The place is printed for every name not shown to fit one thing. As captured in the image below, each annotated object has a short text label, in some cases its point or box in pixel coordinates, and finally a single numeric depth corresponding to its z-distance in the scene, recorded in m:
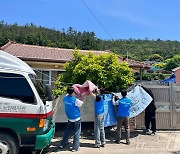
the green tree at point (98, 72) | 5.48
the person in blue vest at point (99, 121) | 4.66
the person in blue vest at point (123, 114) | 4.90
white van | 3.58
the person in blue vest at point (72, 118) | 4.42
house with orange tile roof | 7.92
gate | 6.02
